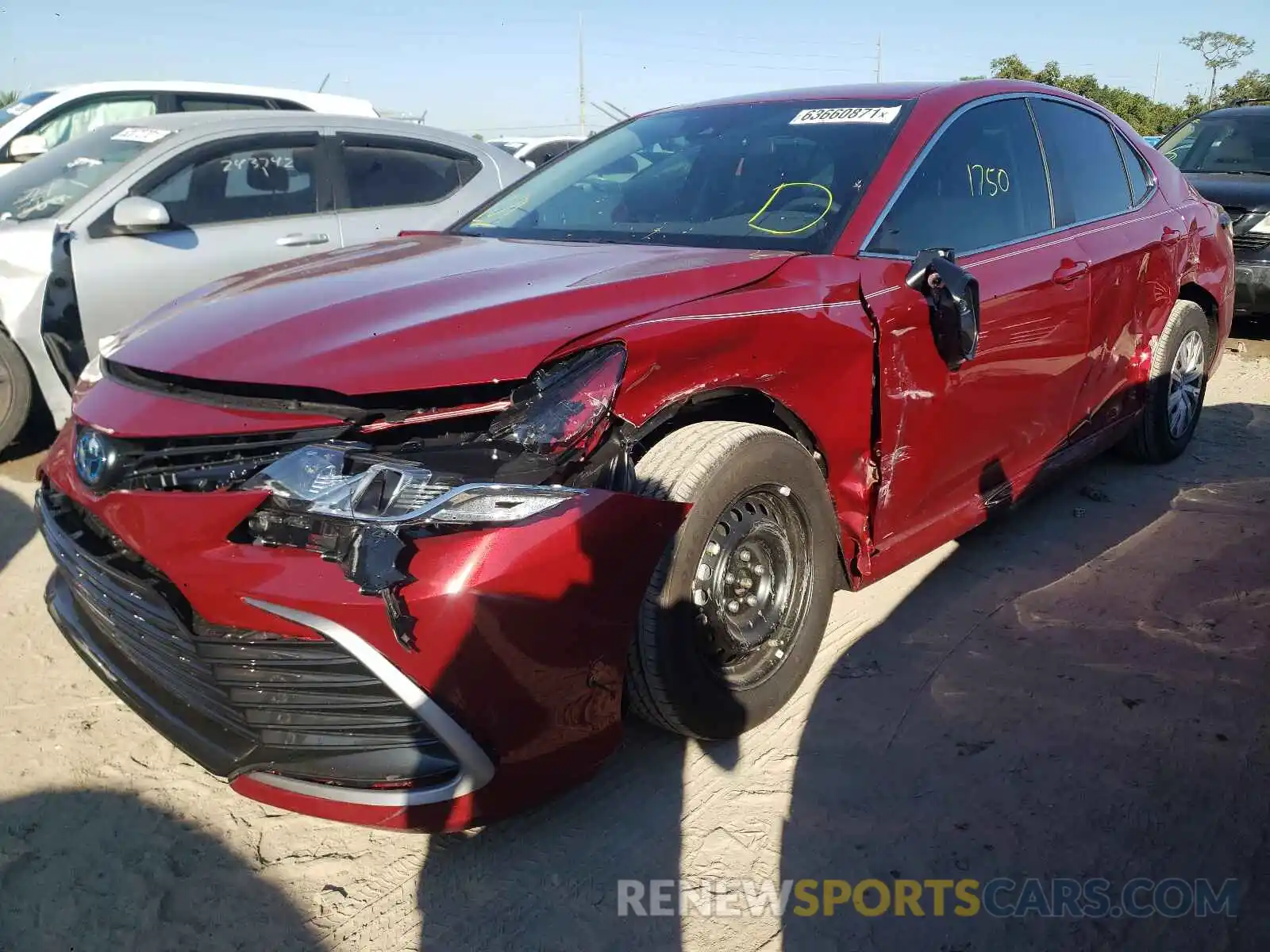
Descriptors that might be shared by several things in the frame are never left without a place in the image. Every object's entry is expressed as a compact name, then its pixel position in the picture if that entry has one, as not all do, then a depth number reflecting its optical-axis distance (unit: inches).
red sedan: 75.1
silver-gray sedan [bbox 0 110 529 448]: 181.2
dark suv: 285.6
